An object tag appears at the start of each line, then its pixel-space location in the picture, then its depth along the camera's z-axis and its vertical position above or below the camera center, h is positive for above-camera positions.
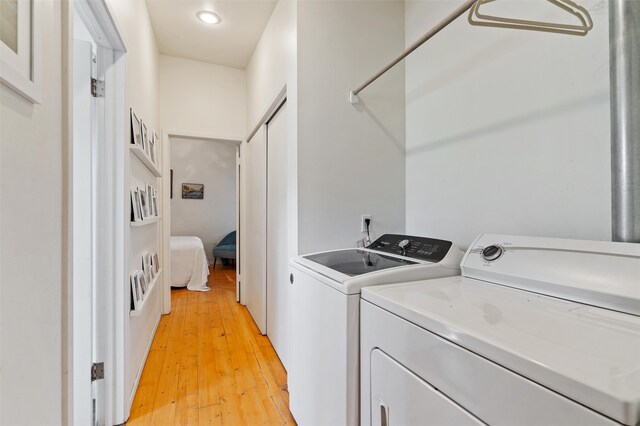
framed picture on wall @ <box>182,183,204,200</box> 6.28 +0.51
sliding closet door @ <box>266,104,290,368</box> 2.13 -0.18
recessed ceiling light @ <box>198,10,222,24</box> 2.46 +1.68
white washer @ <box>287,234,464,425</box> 1.01 -0.38
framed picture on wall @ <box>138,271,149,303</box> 1.90 -0.47
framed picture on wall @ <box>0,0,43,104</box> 0.61 +0.38
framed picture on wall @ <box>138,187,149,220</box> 1.98 +0.09
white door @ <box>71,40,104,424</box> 1.44 -0.13
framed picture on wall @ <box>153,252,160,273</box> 2.64 -0.45
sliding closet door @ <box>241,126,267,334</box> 2.72 -0.17
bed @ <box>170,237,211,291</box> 4.28 -0.77
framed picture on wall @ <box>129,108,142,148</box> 1.75 +0.53
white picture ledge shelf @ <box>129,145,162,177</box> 1.72 +0.39
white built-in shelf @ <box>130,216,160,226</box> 1.70 -0.05
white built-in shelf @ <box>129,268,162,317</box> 1.67 -0.56
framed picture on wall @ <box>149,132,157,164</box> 2.43 +0.58
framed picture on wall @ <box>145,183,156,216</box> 2.29 +0.13
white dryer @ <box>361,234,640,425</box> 0.46 -0.25
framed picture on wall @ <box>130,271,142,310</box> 1.72 -0.46
